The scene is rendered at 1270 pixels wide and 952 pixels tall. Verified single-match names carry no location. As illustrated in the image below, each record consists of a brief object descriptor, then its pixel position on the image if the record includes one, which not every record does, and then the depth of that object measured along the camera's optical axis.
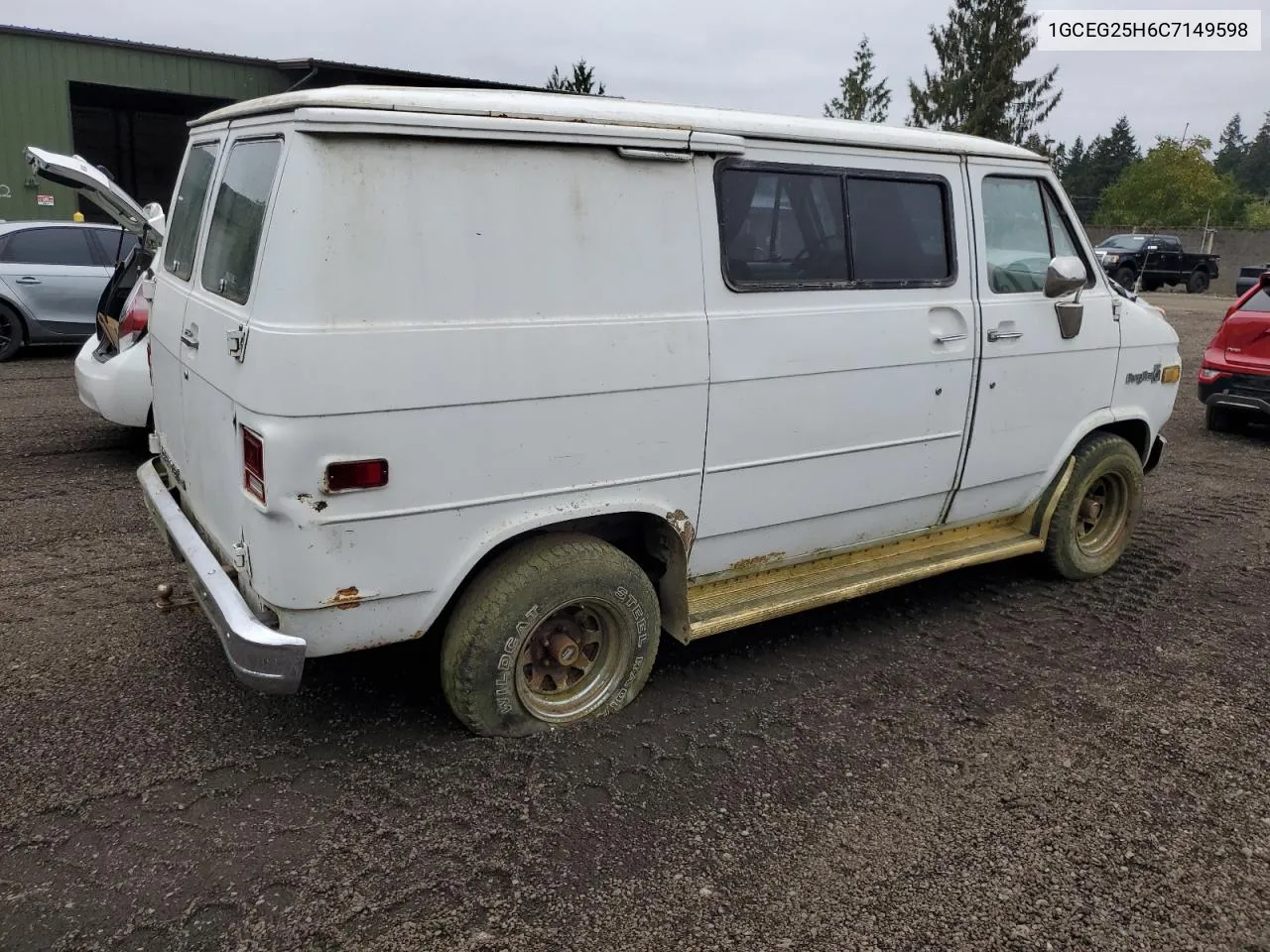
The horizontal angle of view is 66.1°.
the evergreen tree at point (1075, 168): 83.39
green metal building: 16.20
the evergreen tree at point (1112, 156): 82.25
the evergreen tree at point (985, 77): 39.09
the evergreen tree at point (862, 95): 42.56
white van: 2.79
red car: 8.40
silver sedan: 10.14
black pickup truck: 26.11
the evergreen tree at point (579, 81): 26.19
